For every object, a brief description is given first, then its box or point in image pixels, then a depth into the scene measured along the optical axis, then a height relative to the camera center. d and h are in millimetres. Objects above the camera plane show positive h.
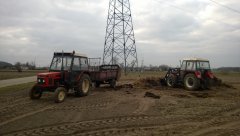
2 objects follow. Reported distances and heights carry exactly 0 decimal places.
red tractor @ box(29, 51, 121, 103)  7556 -294
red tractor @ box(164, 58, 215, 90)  10676 -342
